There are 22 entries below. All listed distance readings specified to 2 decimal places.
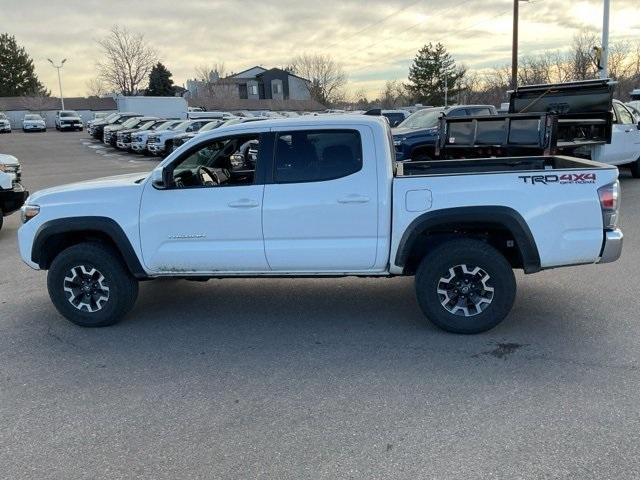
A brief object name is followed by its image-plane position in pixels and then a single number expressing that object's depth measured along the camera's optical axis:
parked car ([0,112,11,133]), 46.09
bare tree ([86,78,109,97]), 90.21
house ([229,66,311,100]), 83.75
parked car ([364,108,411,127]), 28.33
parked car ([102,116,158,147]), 29.74
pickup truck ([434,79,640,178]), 8.71
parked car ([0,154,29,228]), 8.61
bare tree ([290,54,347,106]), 87.62
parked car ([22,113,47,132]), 46.88
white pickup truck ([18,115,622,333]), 4.29
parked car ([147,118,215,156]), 22.38
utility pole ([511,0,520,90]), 26.41
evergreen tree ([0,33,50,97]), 77.56
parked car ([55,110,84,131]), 47.47
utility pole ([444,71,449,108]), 64.94
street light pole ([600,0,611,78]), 21.20
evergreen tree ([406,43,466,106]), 67.01
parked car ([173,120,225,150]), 20.94
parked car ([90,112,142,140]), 35.75
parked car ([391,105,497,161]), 11.57
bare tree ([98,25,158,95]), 74.75
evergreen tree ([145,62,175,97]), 71.06
